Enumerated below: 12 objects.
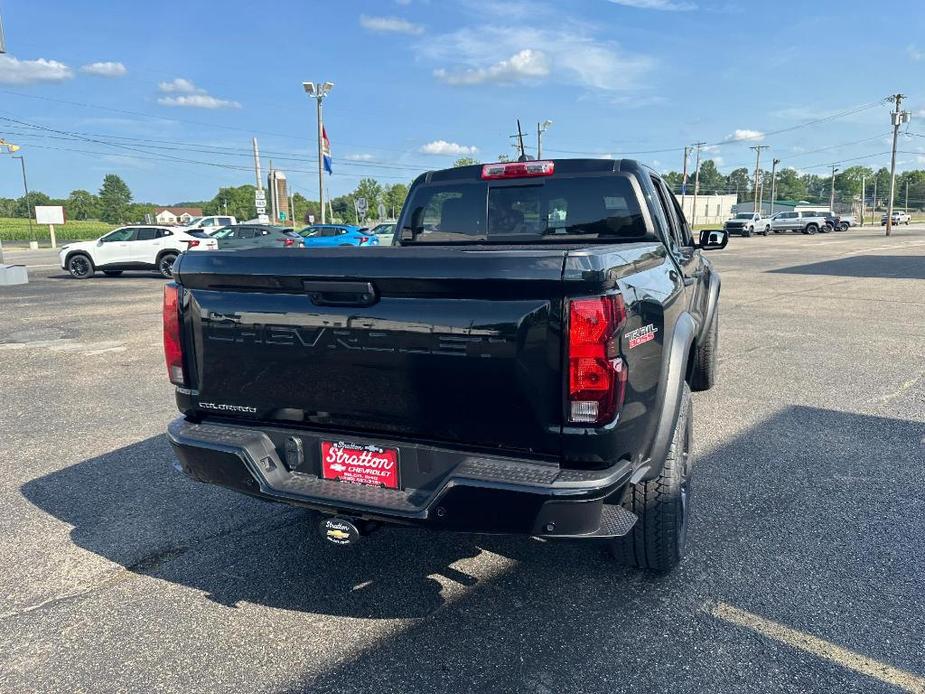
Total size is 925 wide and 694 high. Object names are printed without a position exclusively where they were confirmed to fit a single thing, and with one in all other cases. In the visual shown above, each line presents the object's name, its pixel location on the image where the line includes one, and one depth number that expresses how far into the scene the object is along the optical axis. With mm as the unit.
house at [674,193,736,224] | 101188
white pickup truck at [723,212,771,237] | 45722
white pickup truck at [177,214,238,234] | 38850
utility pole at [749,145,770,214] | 88538
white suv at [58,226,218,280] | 19656
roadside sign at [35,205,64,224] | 41344
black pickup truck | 2287
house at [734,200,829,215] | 98250
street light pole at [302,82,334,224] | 35781
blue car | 26078
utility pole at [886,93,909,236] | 51819
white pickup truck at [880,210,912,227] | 72875
